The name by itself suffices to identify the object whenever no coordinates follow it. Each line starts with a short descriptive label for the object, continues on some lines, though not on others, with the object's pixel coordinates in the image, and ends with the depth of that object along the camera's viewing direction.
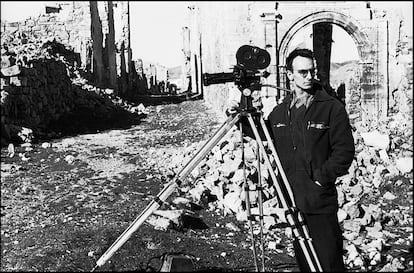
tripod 2.80
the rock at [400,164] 8.13
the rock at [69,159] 9.89
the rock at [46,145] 11.08
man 2.80
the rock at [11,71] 12.53
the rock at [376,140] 10.20
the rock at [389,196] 7.86
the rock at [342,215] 6.78
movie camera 3.06
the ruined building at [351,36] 13.39
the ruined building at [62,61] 12.61
